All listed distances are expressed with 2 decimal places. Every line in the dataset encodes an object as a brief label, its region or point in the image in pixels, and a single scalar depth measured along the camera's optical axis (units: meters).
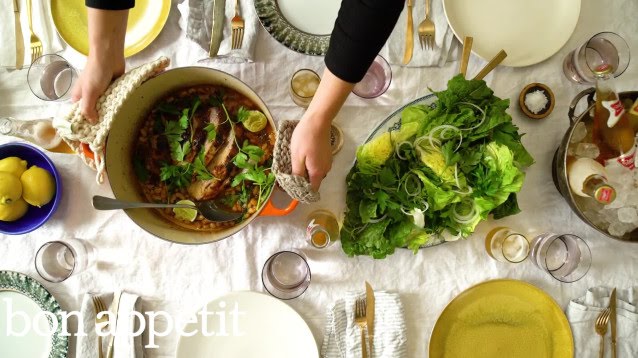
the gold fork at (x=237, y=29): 1.04
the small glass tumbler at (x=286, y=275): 1.03
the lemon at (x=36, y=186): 0.99
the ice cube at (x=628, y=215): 0.97
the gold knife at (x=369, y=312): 1.01
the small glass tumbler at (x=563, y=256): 1.03
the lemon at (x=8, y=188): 0.95
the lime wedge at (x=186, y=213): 0.95
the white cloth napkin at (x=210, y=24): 1.03
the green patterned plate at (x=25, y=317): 1.04
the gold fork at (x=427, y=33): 1.05
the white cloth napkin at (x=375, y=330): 1.00
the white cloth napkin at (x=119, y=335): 1.00
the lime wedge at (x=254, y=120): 0.94
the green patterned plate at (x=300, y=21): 1.04
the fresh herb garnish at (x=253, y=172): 0.93
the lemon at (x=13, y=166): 0.98
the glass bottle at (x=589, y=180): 0.90
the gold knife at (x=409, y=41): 1.05
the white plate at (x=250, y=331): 1.00
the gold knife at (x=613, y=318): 1.03
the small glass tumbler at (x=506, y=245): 1.03
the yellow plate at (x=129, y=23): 1.05
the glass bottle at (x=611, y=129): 0.95
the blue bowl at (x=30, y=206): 1.02
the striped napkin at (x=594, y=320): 1.03
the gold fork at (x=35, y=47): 1.06
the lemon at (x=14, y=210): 0.97
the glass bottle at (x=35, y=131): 1.00
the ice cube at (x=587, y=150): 0.98
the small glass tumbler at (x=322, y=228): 1.01
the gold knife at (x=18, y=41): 1.07
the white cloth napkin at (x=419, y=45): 1.05
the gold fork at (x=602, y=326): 1.03
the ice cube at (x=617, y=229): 0.98
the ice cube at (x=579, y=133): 0.97
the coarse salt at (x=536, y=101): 1.03
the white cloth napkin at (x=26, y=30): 1.07
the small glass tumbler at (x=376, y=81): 1.04
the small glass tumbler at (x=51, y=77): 1.05
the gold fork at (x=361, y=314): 1.01
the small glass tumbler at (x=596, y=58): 1.04
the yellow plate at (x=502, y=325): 1.04
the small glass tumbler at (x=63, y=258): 1.03
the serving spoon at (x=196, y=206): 0.83
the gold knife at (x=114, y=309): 1.01
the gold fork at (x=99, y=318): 1.01
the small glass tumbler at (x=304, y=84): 1.04
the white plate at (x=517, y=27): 1.05
